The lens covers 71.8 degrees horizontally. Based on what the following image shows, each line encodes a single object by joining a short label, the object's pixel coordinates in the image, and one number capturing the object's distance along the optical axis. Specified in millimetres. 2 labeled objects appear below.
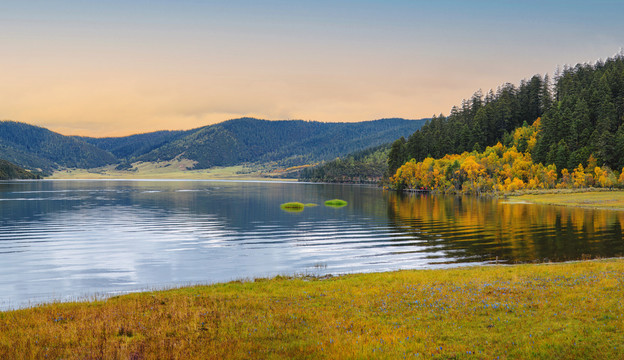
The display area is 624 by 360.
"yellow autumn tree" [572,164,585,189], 158150
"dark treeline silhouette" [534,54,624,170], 160500
